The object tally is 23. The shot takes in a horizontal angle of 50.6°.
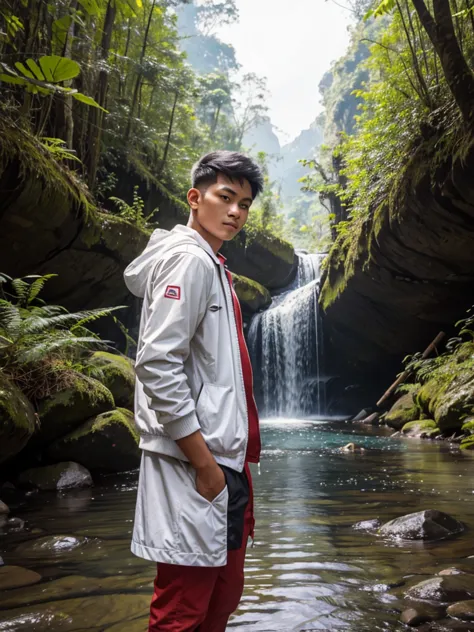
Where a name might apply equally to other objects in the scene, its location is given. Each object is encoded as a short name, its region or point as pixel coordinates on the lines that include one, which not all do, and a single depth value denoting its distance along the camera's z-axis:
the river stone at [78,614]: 2.38
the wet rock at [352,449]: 8.68
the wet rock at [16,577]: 2.90
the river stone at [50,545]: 3.49
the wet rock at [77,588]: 2.70
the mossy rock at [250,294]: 18.69
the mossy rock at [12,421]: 4.92
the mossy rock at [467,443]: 7.99
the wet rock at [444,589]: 2.60
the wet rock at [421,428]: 10.45
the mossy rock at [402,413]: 12.36
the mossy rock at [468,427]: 8.01
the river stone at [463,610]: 2.39
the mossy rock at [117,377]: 7.43
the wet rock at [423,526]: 3.75
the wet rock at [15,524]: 4.09
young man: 1.46
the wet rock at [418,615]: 2.37
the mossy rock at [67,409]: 6.04
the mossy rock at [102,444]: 6.06
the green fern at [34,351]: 5.96
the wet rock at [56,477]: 5.80
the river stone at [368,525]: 4.04
